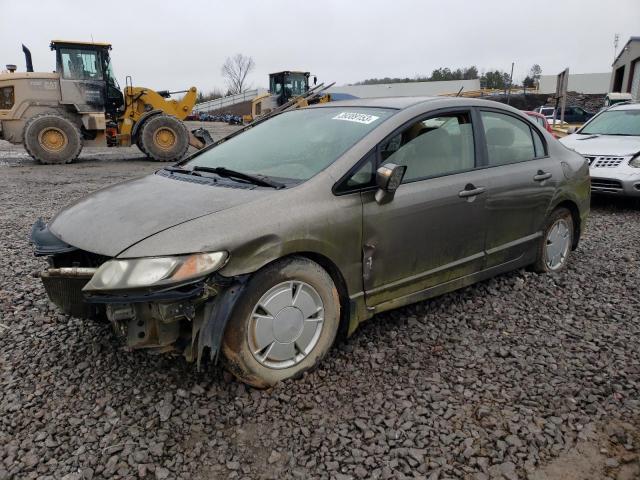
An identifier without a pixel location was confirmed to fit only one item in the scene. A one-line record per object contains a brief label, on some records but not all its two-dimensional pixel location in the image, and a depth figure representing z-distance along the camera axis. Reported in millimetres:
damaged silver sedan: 2363
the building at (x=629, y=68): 28569
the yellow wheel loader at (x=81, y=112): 12773
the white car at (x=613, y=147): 7016
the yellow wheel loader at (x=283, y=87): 24391
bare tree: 76375
